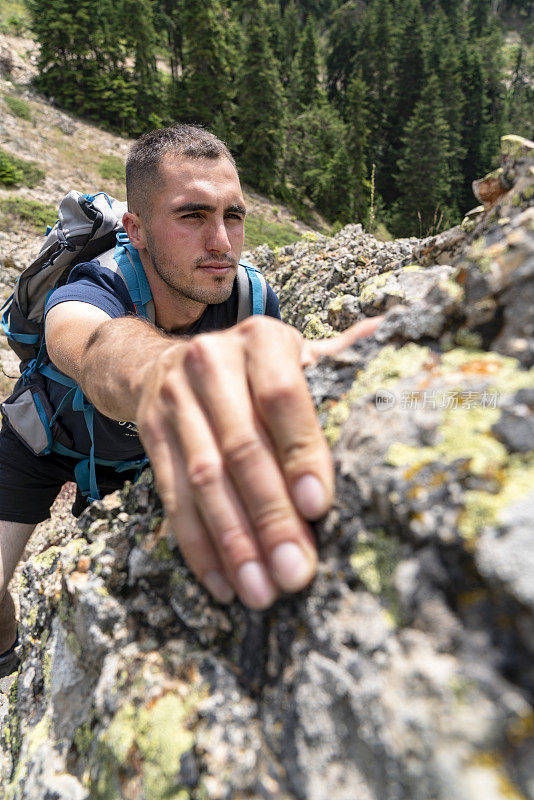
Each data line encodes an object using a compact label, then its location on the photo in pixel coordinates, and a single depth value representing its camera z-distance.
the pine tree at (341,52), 52.56
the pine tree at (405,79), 44.25
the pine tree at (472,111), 46.31
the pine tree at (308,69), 44.00
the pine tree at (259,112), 31.06
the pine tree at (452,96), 41.31
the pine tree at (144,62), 31.58
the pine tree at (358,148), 35.69
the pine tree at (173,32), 38.19
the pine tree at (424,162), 34.88
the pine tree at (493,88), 45.78
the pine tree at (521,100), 48.75
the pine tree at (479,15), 62.54
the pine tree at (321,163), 34.84
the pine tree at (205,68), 32.19
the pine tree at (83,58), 31.12
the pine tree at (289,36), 45.97
